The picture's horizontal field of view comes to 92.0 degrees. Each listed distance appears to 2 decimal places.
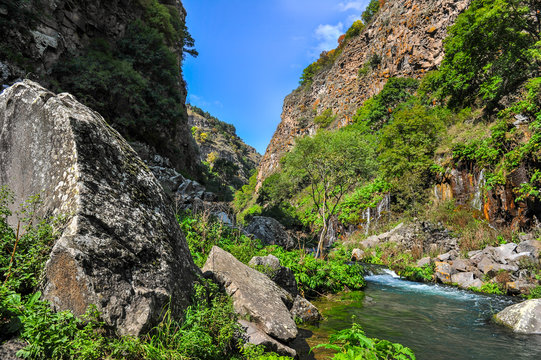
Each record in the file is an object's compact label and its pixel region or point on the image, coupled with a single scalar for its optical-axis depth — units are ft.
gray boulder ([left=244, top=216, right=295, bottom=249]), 55.57
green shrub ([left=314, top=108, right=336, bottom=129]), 204.22
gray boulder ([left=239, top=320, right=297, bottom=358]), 13.20
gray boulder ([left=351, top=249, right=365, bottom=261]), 71.36
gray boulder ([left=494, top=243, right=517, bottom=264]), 40.86
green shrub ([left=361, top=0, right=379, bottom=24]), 213.05
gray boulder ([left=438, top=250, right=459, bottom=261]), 51.88
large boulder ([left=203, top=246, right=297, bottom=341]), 15.43
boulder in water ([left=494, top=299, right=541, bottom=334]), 22.15
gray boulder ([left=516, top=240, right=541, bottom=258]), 38.55
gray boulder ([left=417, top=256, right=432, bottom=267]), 52.86
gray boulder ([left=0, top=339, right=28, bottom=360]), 7.00
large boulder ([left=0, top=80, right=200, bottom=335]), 9.18
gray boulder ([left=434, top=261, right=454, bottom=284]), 46.19
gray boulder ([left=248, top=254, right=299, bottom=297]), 23.75
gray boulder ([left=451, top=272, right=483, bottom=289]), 40.70
